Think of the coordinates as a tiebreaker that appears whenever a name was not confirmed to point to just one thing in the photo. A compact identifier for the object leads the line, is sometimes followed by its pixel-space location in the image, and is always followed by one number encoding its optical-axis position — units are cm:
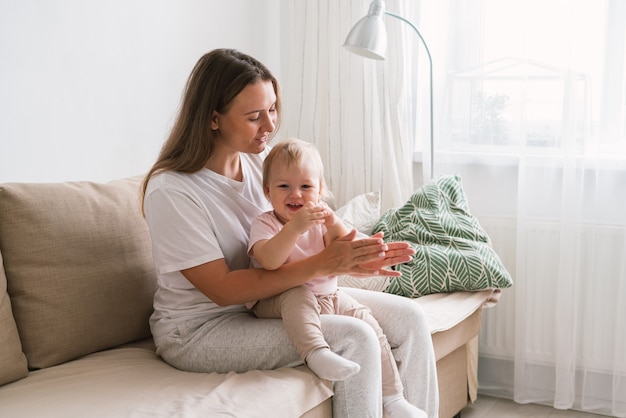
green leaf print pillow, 263
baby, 182
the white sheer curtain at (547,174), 286
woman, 188
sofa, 171
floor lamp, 275
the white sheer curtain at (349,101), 323
